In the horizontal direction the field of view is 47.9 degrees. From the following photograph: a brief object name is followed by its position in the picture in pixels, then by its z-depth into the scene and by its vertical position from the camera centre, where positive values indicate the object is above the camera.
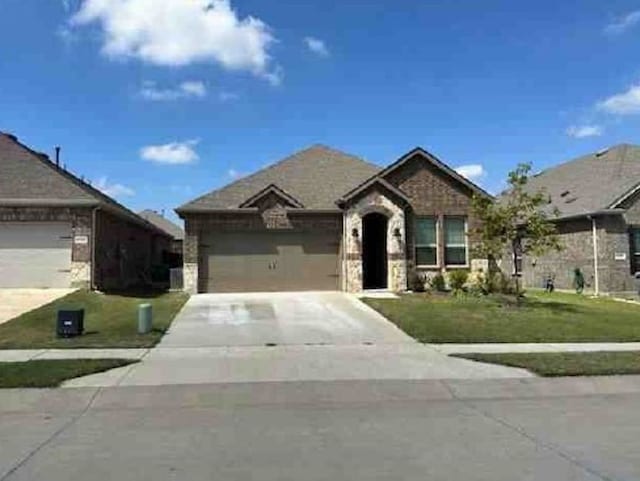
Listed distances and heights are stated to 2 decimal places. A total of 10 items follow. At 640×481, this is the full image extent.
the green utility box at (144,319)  17.08 -0.78
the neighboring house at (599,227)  29.58 +2.39
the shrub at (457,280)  27.72 +0.16
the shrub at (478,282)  27.95 +0.08
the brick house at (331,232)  27.73 +2.08
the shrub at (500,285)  28.30 -0.04
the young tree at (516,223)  22.44 +1.90
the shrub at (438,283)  28.06 +0.03
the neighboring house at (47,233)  25.14 +1.89
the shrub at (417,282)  28.05 +0.09
